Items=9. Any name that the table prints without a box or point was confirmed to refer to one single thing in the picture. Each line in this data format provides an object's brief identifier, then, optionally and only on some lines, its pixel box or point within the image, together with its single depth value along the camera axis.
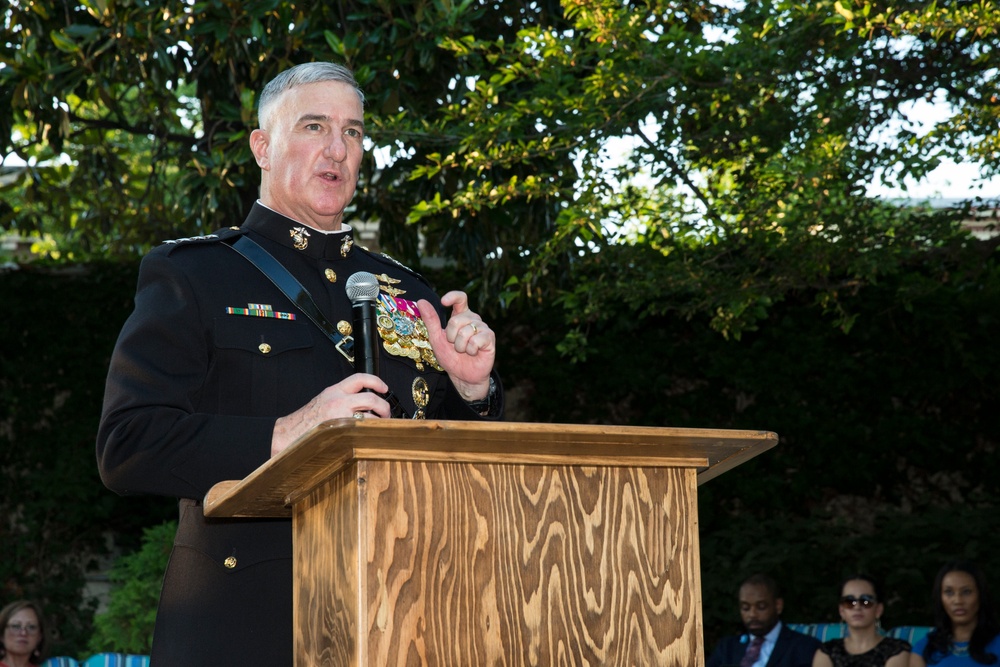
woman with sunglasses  13.46
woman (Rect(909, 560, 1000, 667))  12.98
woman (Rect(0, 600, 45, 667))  14.08
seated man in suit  14.05
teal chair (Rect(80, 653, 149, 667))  13.78
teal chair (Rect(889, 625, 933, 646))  14.62
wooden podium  3.17
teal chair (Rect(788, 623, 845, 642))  14.98
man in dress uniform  3.93
